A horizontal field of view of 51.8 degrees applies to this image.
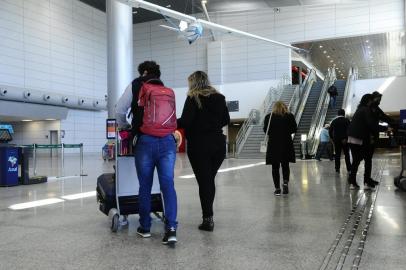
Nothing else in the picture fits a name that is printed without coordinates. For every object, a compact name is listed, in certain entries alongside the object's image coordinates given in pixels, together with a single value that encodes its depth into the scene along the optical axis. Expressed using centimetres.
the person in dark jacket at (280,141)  652
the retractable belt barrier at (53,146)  962
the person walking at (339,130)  984
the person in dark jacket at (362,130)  663
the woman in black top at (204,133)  404
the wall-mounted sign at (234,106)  2864
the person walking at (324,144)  1674
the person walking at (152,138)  369
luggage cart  411
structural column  1848
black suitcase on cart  413
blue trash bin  853
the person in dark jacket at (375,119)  671
